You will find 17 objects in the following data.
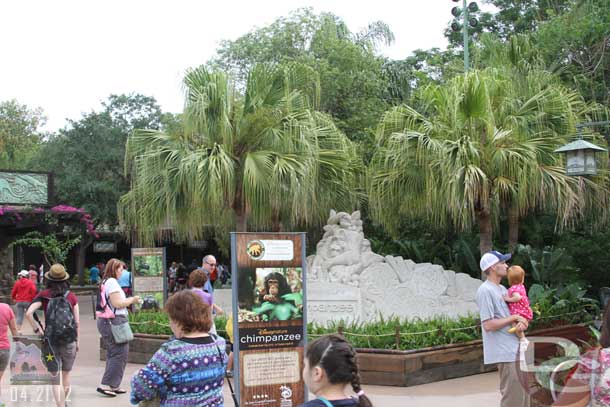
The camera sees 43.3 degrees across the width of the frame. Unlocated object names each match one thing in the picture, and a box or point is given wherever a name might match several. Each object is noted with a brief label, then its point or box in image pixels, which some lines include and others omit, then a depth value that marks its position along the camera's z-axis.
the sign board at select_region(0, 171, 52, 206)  26.95
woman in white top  8.84
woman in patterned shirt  3.81
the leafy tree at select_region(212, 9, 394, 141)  22.78
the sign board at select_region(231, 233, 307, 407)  7.25
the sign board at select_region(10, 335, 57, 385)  7.04
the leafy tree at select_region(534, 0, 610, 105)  17.42
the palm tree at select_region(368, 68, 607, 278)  12.22
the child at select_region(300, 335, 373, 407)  2.93
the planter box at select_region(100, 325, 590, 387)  9.70
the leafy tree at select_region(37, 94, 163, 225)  31.17
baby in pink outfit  7.10
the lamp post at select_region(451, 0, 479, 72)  17.14
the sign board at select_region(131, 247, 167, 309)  15.70
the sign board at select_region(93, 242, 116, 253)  36.53
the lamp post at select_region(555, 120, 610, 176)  9.54
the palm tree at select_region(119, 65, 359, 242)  13.20
